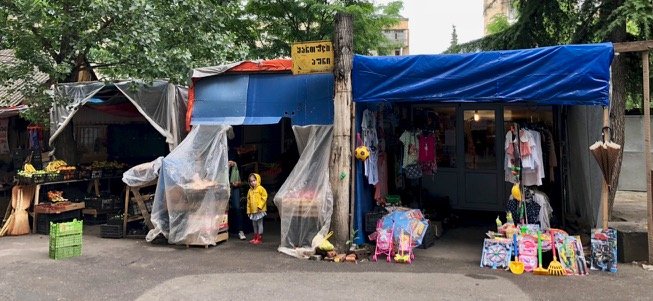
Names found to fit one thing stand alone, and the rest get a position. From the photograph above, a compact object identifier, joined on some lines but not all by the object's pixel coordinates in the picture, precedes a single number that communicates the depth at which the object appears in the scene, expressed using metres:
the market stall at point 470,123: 6.61
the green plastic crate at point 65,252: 7.55
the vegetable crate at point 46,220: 9.88
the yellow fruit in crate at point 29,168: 10.07
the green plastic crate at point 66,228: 7.53
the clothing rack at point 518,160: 7.51
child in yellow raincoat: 8.52
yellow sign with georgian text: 7.69
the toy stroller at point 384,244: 7.38
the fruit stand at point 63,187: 9.92
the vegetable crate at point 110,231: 9.23
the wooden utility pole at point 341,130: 7.55
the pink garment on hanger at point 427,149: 9.16
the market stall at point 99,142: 9.70
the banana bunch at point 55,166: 10.31
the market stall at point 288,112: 7.83
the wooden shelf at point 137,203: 9.08
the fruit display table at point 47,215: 9.88
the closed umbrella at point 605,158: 6.46
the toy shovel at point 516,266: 6.53
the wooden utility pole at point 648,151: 6.48
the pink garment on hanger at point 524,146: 7.44
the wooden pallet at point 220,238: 8.34
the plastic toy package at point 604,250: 6.50
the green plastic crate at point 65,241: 7.52
